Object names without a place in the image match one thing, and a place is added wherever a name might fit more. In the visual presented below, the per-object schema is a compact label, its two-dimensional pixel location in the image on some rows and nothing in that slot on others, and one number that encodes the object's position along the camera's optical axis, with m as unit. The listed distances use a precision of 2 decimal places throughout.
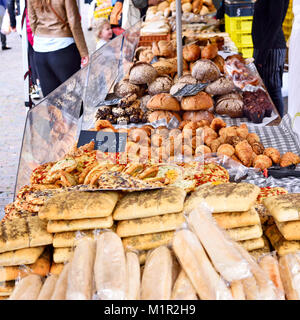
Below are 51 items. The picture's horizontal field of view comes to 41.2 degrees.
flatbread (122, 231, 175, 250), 1.41
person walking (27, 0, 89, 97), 4.24
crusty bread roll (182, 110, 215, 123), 3.22
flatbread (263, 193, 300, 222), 1.42
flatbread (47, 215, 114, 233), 1.43
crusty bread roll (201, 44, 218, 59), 4.02
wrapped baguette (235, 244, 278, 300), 1.08
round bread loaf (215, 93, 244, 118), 3.47
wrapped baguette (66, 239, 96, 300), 1.07
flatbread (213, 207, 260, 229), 1.46
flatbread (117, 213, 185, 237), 1.43
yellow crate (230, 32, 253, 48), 6.36
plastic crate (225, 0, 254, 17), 5.95
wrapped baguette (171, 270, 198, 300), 1.08
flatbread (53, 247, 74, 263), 1.42
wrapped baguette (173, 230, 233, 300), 1.05
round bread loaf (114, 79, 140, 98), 3.51
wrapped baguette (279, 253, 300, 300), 1.14
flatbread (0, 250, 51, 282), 1.38
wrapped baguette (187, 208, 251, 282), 1.08
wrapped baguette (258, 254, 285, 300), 1.14
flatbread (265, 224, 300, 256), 1.42
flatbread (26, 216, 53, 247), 1.45
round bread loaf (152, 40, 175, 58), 4.31
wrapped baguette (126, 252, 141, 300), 1.08
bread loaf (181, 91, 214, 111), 3.19
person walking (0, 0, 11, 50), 6.84
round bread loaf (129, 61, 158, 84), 3.59
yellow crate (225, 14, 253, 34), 6.08
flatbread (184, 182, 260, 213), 1.45
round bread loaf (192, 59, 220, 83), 3.57
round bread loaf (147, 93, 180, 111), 3.23
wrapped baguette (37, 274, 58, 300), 1.15
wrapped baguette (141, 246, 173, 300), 1.07
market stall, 1.13
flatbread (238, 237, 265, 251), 1.46
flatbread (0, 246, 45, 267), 1.40
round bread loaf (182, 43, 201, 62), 4.06
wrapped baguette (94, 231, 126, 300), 1.04
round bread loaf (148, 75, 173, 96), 3.50
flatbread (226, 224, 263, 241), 1.45
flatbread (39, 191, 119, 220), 1.43
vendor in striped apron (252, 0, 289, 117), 4.80
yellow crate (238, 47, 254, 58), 6.49
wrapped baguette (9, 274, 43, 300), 1.14
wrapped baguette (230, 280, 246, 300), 1.06
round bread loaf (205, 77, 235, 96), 3.52
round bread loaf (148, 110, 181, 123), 3.18
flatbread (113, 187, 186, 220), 1.44
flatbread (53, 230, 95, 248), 1.42
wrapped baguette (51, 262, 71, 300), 1.11
